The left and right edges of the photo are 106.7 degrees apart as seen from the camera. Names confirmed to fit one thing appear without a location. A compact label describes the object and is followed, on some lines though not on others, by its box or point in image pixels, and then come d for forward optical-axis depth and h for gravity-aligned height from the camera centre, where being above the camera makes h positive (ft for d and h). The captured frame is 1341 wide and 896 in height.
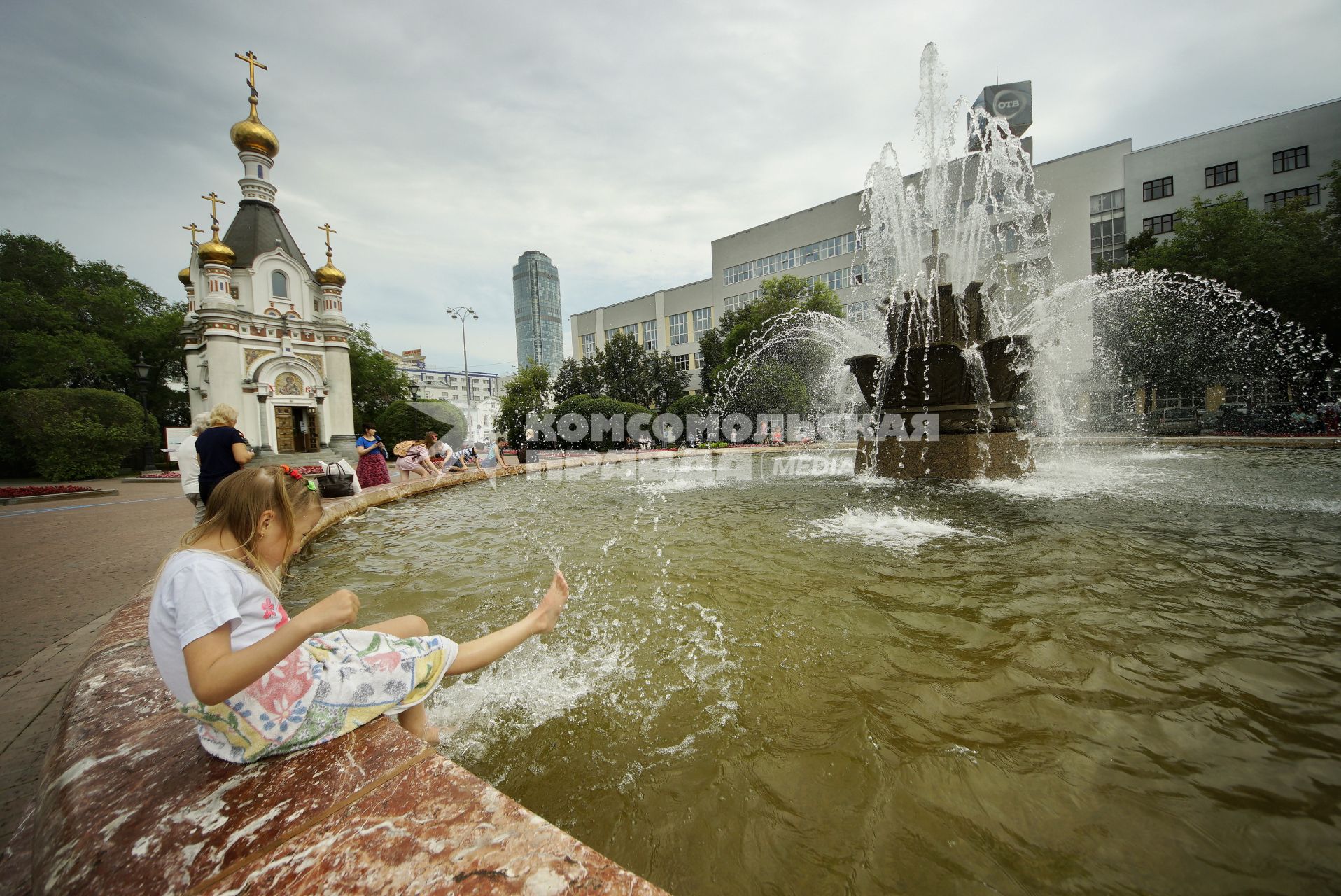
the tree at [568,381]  117.39 +12.01
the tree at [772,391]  82.94 +5.61
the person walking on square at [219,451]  16.74 -0.16
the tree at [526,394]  127.85 +10.46
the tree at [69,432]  60.70 +2.61
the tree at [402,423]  96.32 +2.99
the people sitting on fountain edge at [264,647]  4.86 -2.11
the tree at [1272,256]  69.10 +21.72
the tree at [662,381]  112.27 +10.61
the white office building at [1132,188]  98.68 +48.93
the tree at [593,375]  114.01 +12.90
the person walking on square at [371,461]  35.83 -1.50
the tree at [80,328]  76.89 +22.28
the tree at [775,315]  100.17 +24.13
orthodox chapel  75.66 +18.80
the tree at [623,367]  111.96 +14.04
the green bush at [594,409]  84.79 +3.91
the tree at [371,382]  121.90 +14.74
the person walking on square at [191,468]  20.56 -0.89
